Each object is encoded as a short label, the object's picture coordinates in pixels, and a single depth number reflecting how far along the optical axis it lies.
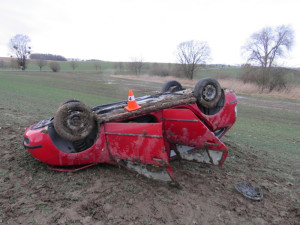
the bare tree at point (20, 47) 65.92
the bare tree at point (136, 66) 54.33
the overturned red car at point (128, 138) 2.83
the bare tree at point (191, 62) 41.38
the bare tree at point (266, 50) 24.31
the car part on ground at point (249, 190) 2.89
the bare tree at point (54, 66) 54.79
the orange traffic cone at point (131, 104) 3.21
